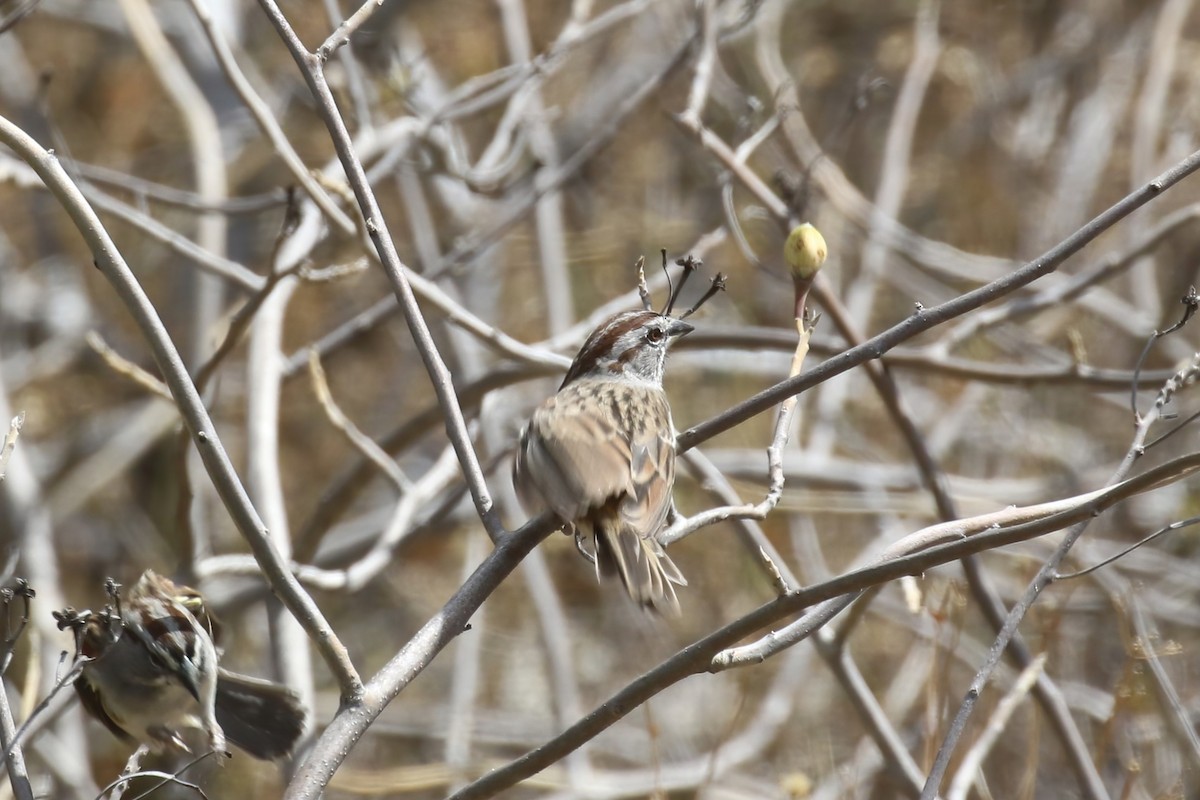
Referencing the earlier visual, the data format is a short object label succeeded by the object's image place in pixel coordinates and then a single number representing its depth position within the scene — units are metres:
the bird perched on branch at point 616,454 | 5.87
